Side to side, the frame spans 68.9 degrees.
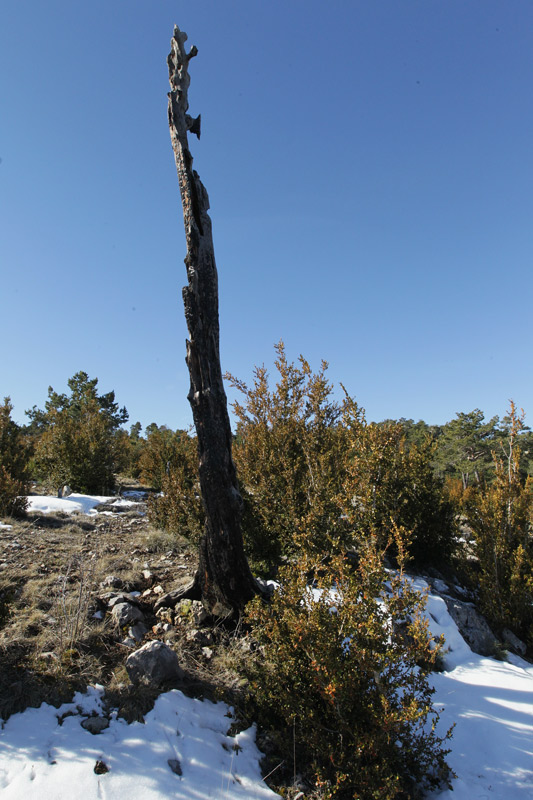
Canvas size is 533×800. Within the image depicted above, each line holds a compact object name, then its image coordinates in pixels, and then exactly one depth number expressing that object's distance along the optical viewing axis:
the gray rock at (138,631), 3.70
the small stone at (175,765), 2.38
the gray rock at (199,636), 3.84
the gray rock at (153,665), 3.06
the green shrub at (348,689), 2.36
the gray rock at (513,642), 5.36
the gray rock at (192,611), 4.06
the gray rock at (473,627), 5.07
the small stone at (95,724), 2.54
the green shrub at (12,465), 8.25
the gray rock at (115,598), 4.16
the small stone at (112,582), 4.66
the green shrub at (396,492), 5.13
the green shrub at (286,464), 5.53
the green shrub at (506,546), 5.61
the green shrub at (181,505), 5.95
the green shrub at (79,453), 12.76
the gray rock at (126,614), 3.86
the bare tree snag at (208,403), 4.09
